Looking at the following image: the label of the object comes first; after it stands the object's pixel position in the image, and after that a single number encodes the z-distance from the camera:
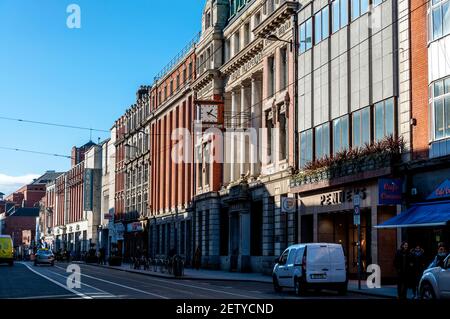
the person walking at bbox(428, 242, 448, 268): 16.50
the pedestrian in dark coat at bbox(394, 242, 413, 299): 21.06
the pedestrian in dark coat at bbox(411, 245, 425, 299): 21.50
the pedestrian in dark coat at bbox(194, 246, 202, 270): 55.50
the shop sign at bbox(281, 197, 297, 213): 38.41
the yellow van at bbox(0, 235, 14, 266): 58.66
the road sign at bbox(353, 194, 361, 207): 26.56
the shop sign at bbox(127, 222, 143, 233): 73.56
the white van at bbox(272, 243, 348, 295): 23.33
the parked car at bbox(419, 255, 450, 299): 15.48
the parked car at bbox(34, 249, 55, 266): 64.88
